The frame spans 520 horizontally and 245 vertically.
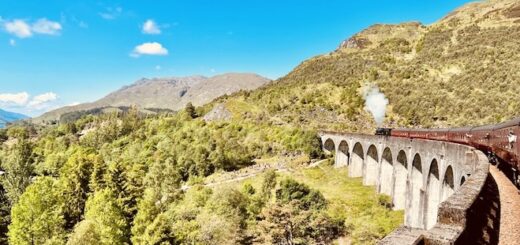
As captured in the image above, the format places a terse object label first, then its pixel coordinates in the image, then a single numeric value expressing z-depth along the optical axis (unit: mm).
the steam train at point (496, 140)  17780
